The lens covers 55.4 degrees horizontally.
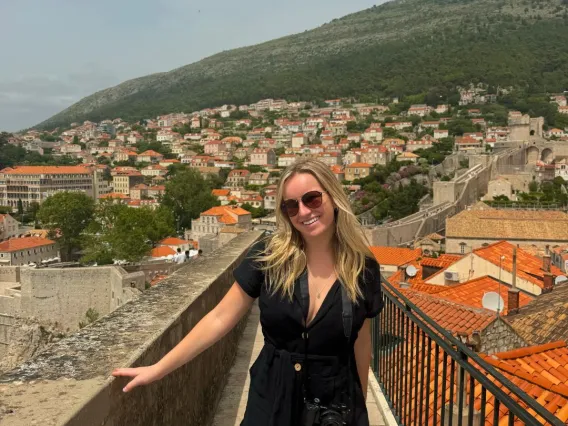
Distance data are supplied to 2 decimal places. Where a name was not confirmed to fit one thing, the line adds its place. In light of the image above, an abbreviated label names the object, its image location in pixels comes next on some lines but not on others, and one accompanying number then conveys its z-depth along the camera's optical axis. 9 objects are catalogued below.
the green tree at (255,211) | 59.28
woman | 1.73
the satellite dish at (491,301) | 8.36
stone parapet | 1.60
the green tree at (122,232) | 33.91
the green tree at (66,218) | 42.47
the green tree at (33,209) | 66.88
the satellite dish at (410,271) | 12.23
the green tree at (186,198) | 58.72
